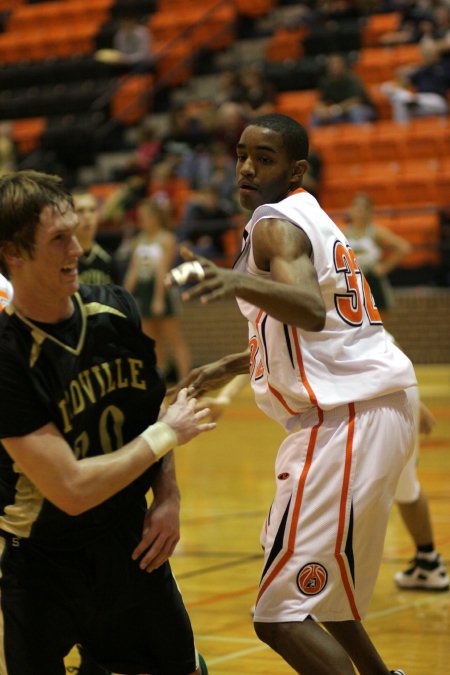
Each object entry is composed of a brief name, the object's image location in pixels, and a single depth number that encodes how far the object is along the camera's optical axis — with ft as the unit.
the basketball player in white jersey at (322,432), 10.86
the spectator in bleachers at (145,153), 60.75
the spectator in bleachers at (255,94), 57.21
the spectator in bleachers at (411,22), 57.52
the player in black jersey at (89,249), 23.36
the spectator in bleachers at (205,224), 52.75
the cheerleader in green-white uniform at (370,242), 38.04
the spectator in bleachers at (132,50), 68.13
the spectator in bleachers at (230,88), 59.11
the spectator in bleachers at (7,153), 63.10
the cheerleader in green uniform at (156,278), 45.60
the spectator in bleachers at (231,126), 56.13
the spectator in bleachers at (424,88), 53.83
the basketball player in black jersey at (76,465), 9.34
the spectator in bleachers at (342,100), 55.72
